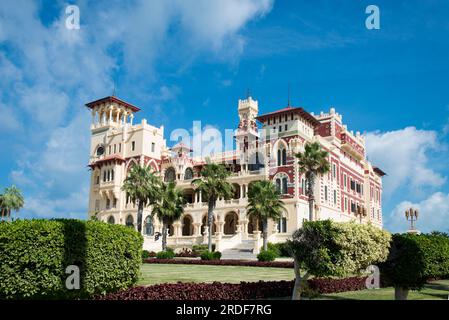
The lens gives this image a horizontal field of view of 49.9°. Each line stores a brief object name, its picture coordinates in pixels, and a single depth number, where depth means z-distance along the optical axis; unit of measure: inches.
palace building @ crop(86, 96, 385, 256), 2335.1
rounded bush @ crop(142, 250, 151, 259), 1918.1
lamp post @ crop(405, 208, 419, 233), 1872.5
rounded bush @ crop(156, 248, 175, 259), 1867.6
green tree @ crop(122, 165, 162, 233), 2155.5
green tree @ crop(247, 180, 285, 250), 1886.1
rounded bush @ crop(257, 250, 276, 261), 1601.9
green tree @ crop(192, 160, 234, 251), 2015.3
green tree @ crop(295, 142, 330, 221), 1950.1
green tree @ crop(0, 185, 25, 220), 2898.6
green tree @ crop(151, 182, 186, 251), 2085.4
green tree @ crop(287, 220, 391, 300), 642.8
